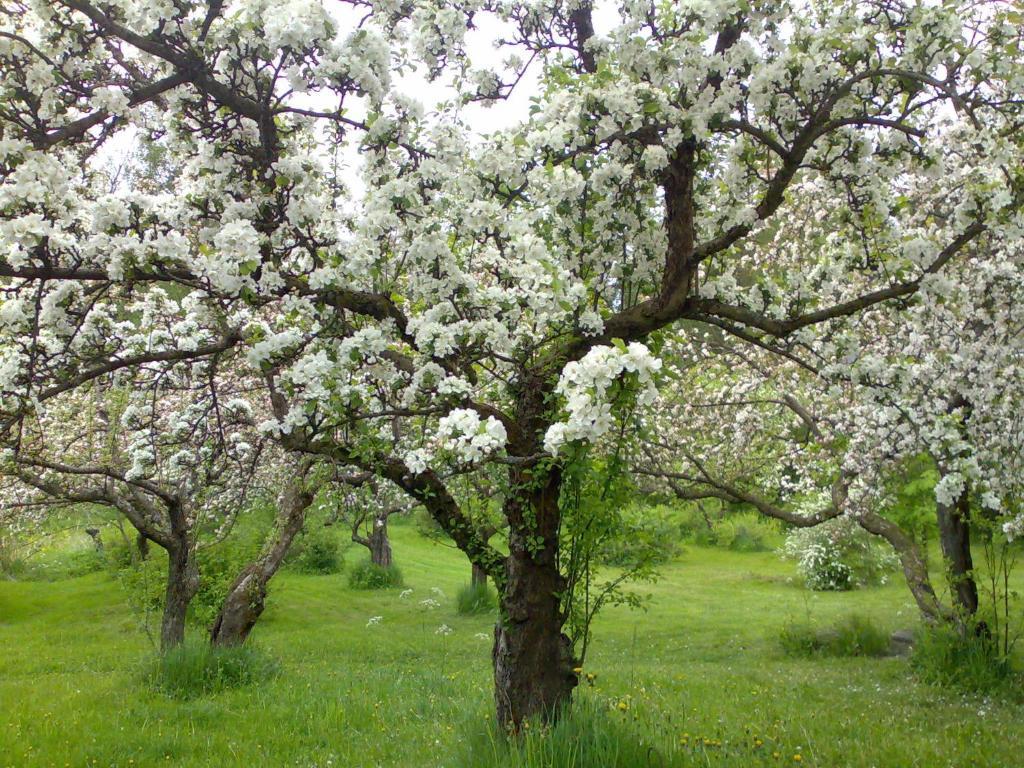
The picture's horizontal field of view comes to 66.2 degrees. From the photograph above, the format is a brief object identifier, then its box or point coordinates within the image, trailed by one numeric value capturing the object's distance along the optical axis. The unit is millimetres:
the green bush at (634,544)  5754
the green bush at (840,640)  13773
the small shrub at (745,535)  35719
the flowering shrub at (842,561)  23875
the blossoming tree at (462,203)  4594
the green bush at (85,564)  24766
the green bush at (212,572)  14531
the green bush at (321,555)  26125
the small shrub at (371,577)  23406
